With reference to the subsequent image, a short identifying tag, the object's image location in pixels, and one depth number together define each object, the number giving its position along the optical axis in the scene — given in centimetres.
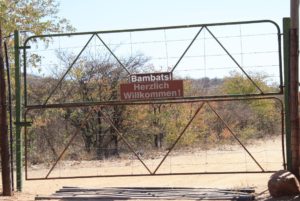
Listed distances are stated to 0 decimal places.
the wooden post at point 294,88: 1094
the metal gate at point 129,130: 1936
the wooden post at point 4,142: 1207
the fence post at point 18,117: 1244
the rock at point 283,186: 1039
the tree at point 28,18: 1835
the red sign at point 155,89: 1173
